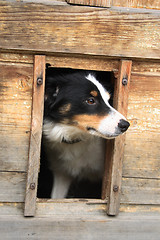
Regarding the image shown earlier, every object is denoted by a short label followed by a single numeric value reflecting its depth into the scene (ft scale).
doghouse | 6.89
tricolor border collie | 7.77
